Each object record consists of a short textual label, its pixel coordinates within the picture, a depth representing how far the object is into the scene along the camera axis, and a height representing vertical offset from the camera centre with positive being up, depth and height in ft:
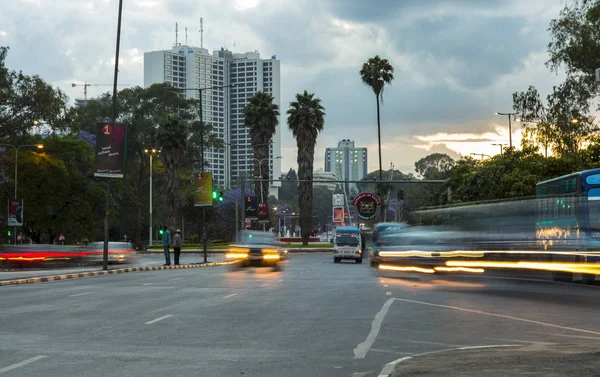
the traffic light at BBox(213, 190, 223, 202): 235.81 +13.74
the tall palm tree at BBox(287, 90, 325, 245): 308.40 +40.62
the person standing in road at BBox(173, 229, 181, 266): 169.06 +0.51
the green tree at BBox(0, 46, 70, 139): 214.48 +34.82
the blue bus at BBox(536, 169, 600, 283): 90.33 +2.46
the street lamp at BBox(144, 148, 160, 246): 333.99 +39.05
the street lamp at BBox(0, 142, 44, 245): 229.64 +24.55
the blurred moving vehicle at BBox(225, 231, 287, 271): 147.84 -0.50
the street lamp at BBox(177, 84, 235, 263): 185.30 +1.67
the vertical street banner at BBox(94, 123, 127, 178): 123.13 +13.35
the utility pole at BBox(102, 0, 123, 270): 131.77 +22.06
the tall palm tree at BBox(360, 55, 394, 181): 295.48 +56.32
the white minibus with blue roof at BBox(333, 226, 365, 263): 202.69 +0.51
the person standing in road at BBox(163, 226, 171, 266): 158.71 +0.50
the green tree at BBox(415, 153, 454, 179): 563.07 +52.12
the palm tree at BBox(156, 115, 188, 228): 303.89 +34.20
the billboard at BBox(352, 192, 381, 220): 290.56 +13.29
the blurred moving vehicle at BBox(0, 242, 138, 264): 148.66 -0.85
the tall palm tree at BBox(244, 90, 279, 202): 312.29 +43.69
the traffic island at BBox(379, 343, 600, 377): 31.94 -4.55
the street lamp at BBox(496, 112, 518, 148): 295.93 +39.47
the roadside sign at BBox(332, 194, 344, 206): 463.62 +24.64
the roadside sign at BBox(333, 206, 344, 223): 372.68 +13.45
